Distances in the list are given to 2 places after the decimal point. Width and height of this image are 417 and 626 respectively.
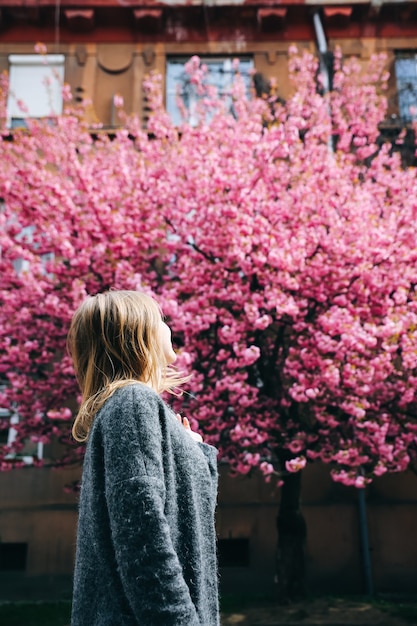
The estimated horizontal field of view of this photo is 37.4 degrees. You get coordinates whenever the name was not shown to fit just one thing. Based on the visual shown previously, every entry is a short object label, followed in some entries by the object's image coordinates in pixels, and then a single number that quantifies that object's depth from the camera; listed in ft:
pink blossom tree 28.48
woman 5.80
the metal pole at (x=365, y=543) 35.81
